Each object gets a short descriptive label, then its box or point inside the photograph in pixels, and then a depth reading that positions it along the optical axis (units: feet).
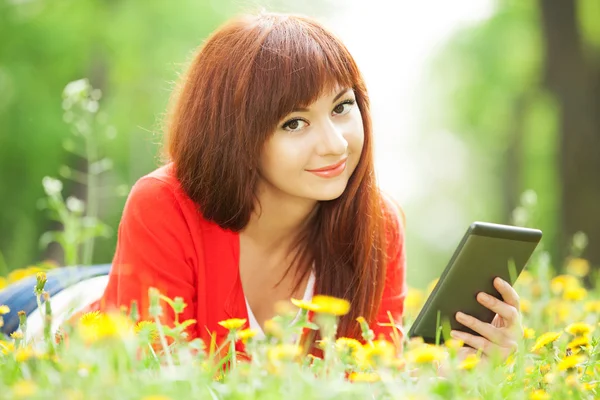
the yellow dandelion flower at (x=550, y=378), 6.05
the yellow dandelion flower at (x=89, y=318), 6.09
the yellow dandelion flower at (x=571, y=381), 5.92
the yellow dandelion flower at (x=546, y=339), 6.21
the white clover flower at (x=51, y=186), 7.97
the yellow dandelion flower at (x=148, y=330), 5.87
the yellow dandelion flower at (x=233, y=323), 5.94
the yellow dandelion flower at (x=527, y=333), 6.56
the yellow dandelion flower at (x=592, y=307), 7.26
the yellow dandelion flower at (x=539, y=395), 5.90
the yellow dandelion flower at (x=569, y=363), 6.02
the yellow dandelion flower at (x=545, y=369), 6.32
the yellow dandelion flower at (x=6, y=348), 6.24
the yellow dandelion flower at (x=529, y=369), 6.36
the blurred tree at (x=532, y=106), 13.43
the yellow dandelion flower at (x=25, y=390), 5.44
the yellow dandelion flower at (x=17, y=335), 6.16
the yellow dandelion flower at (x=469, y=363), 5.79
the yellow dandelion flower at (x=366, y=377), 5.82
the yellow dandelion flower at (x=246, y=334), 5.93
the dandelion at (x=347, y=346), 6.03
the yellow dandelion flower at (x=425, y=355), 5.66
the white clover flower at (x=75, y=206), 8.19
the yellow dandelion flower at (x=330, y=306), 5.79
